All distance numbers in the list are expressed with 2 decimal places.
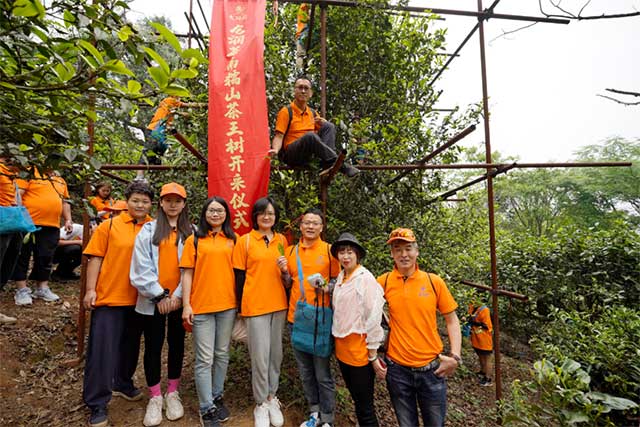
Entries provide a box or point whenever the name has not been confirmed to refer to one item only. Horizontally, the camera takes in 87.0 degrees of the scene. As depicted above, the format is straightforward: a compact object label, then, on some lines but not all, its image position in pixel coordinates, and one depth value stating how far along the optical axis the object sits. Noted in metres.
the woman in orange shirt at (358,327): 2.50
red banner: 3.16
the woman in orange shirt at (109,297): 2.69
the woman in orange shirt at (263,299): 2.74
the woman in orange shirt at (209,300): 2.69
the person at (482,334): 5.80
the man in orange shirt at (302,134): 3.26
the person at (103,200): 4.56
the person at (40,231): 4.10
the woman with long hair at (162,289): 2.69
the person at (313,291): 2.78
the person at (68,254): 5.37
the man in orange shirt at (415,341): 2.44
